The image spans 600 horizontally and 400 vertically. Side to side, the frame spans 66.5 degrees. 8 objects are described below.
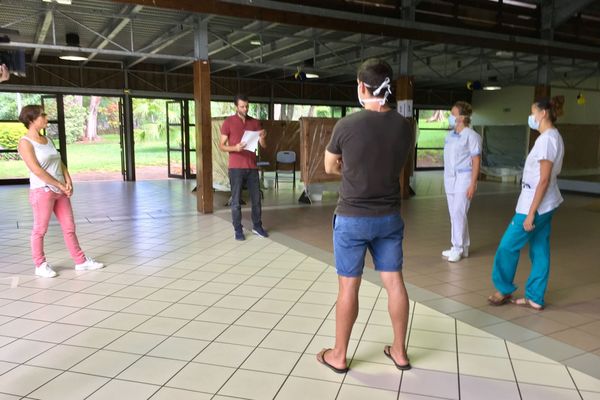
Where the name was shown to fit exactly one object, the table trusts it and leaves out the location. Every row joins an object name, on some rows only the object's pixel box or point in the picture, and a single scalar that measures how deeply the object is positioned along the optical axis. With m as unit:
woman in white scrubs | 4.41
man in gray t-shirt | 2.21
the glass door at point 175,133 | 13.80
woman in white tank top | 3.94
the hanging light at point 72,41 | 9.10
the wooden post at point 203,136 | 7.27
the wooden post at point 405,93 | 8.79
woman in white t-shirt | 3.10
